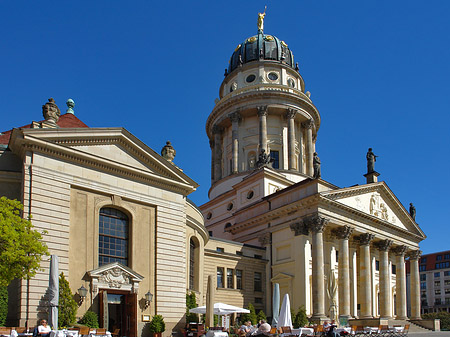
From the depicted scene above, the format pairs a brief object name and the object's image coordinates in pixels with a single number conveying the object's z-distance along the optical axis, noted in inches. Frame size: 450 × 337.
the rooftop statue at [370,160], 2106.3
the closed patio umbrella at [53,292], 833.5
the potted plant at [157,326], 1093.8
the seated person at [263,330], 918.4
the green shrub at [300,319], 1604.3
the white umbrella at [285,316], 1152.7
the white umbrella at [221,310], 1189.1
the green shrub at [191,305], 1273.4
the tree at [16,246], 800.3
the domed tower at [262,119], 2438.5
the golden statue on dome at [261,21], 2938.7
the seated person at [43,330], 773.3
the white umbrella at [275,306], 1230.8
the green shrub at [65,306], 951.0
